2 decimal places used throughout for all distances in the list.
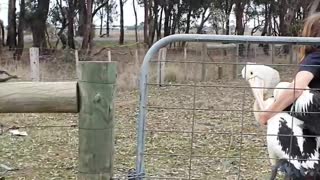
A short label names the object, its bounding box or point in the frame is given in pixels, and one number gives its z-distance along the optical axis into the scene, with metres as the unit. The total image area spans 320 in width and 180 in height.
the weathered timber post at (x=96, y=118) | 2.10
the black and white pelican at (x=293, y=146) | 2.50
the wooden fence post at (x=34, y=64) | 12.29
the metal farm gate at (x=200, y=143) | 2.29
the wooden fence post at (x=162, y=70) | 12.34
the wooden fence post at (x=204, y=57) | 14.11
